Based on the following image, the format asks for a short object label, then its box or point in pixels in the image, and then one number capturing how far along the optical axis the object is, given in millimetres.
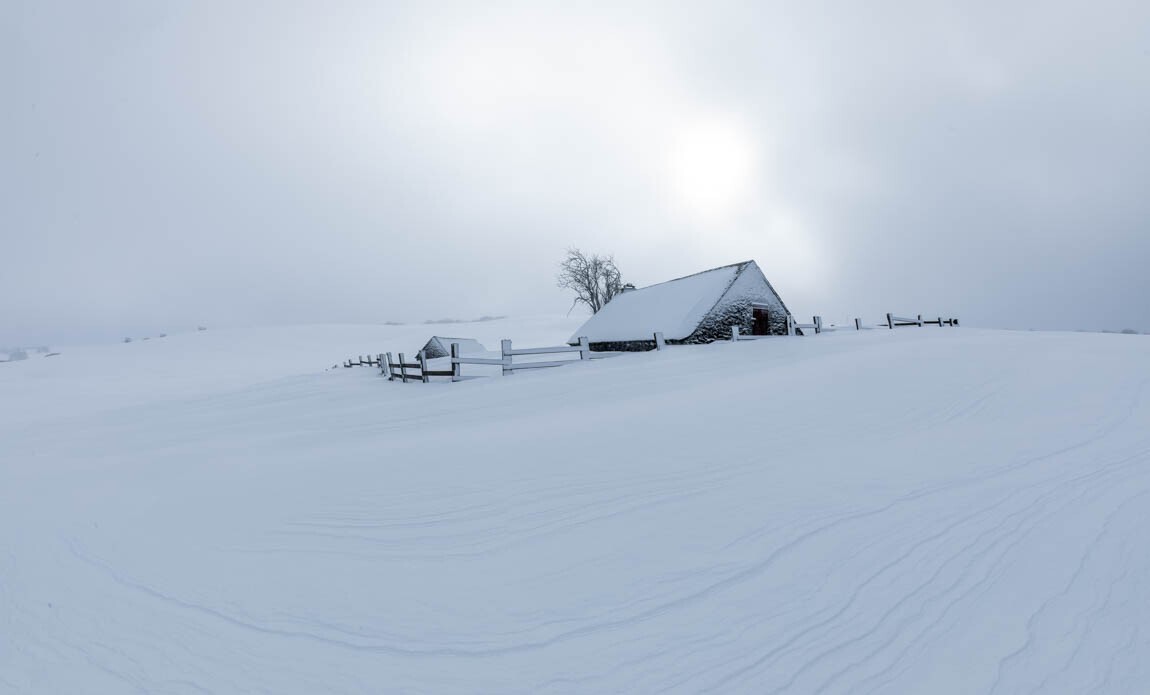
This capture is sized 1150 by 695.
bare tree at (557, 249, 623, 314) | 44812
